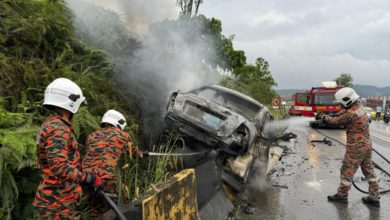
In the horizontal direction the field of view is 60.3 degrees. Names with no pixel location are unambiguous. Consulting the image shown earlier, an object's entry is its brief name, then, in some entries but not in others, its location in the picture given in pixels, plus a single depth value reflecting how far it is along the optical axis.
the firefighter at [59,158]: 2.77
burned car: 5.77
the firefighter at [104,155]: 3.84
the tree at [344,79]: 62.05
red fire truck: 19.31
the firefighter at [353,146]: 5.69
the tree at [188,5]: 13.98
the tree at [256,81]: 20.59
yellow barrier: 3.30
